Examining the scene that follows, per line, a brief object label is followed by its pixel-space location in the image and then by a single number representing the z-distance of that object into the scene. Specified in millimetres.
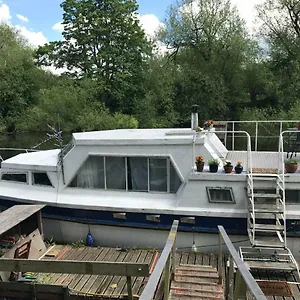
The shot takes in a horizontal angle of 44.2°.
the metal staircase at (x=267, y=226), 6824
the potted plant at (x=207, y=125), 9453
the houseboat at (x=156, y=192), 7473
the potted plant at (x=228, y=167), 7688
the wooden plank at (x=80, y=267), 5035
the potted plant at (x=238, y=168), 7676
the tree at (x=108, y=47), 32344
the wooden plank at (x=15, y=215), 6960
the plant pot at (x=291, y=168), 7559
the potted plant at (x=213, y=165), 7742
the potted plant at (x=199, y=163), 7770
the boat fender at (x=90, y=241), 8484
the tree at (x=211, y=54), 29141
